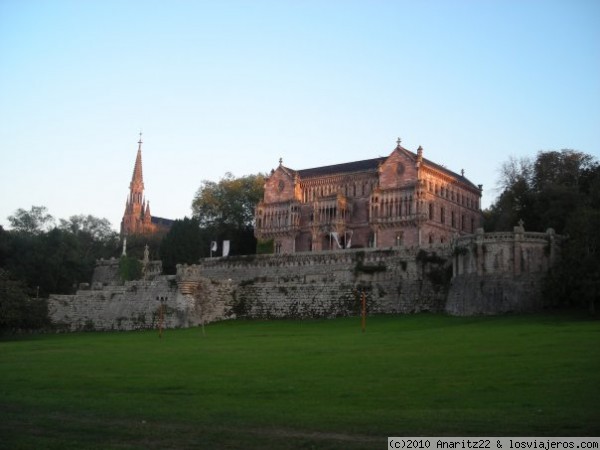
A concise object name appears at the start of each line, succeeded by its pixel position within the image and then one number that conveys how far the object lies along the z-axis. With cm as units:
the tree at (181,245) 8112
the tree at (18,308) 6028
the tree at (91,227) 11819
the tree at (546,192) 6316
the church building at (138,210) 14638
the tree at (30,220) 10550
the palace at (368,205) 7975
